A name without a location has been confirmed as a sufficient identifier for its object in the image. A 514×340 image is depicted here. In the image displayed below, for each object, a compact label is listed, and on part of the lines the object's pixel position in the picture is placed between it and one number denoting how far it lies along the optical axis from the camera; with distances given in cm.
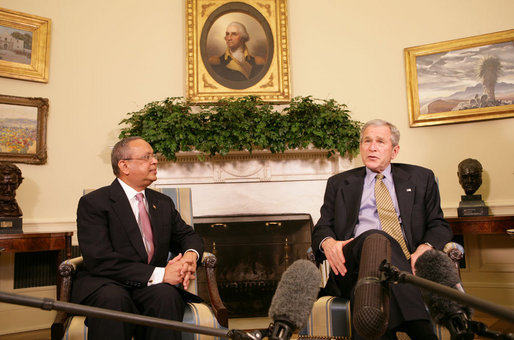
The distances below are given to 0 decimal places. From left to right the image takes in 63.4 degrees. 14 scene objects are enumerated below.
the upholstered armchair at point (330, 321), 222
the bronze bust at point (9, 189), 382
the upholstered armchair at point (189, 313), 208
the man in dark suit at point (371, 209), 232
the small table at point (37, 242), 357
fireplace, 429
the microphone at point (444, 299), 96
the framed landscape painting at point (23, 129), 434
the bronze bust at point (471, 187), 402
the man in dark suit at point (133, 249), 209
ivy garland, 404
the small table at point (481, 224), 371
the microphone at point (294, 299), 97
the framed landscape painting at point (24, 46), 443
